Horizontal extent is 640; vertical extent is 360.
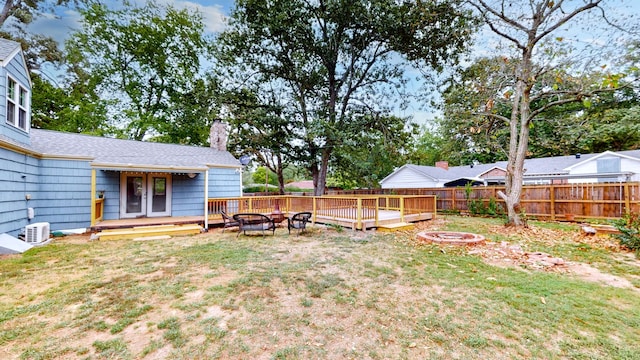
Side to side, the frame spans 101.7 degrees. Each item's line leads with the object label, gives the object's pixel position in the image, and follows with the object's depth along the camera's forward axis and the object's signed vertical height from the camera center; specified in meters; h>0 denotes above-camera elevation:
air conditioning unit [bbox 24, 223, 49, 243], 6.71 -1.17
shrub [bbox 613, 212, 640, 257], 6.01 -1.05
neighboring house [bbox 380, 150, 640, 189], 16.14 +1.22
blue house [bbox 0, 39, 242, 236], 6.68 +0.50
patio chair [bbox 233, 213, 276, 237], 8.00 -1.15
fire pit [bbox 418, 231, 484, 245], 6.76 -1.39
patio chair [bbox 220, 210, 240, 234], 8.59 -1.19
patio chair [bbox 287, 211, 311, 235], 8.28 -1.10
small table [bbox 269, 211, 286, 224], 8.95 -1.03
